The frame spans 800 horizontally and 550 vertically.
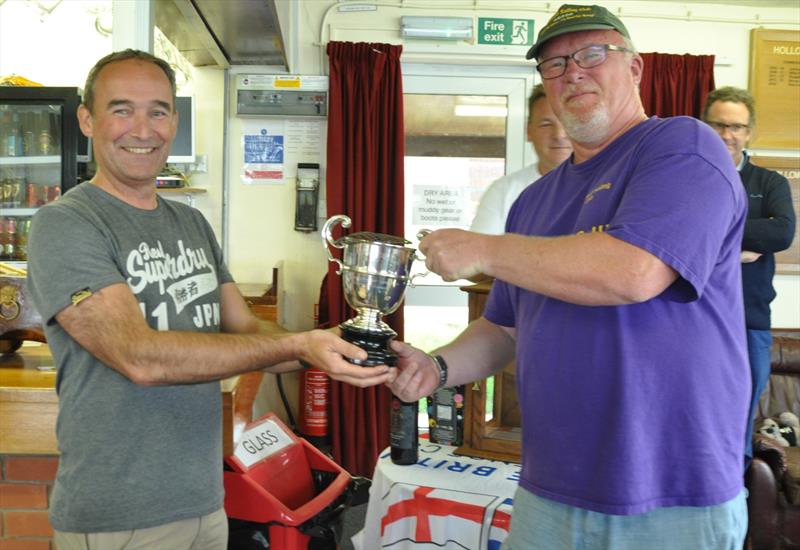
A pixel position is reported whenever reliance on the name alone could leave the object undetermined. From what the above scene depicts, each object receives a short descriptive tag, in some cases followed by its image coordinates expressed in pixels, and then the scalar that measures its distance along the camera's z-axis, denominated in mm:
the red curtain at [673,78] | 4672
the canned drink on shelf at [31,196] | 3950
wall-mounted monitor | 4238
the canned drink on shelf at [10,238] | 3902
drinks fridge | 3834
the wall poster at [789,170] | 4832
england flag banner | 2061
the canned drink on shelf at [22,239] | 3902
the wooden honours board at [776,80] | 4789
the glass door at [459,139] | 4785
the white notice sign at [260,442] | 2627
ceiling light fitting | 4562
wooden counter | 1885
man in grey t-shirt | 1385
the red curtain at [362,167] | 4527
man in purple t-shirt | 1218
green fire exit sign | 4688
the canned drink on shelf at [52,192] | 3921
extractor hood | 3207
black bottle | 2381
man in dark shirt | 2871
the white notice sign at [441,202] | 4824
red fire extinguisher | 4539
